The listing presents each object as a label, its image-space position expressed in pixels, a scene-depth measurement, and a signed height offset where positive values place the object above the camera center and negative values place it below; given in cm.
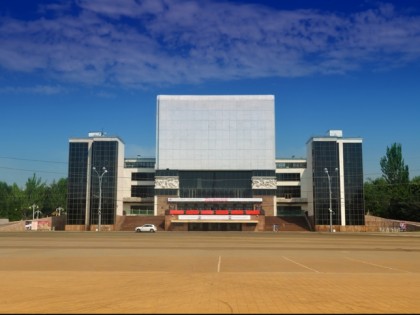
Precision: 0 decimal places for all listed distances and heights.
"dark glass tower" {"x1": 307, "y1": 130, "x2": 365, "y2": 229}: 9894 +511
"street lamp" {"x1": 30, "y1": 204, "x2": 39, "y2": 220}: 12488 -128
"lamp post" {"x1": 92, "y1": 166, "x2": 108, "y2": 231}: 9144 +590
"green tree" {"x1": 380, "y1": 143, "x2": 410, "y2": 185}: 11462 +948
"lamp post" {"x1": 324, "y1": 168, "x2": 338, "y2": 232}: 9500 +540
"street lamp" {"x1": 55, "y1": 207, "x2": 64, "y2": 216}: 14394 -231
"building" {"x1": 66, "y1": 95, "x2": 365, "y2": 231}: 9888 +665
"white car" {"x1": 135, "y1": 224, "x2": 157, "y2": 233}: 7619 -426
